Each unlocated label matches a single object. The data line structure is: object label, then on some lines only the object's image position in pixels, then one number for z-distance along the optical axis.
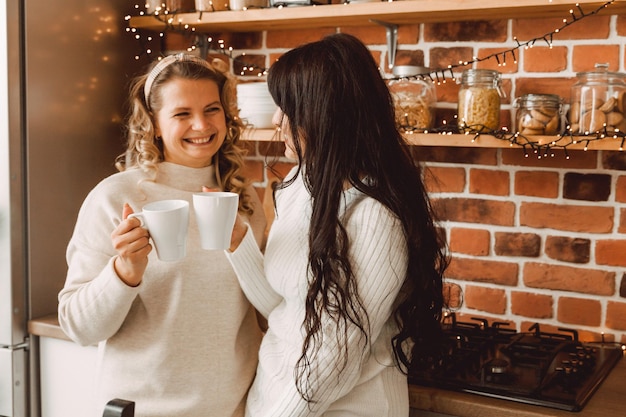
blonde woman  1.69
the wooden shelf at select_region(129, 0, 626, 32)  1.92
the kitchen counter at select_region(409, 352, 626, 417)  1.57
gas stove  1.63
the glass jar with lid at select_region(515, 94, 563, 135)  1.93
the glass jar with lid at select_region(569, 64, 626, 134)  1.86
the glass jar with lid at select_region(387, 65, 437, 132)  2.07
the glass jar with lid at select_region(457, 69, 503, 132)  1.99
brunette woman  1.42
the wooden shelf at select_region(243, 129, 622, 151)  1.83
